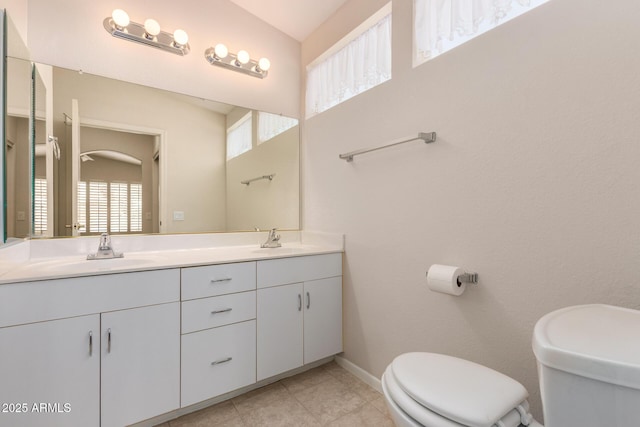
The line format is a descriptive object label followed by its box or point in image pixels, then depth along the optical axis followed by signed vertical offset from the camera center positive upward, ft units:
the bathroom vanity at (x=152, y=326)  3.67 -1.73
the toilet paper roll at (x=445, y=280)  4.10 -0.94
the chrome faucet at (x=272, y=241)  7.02 -0.66
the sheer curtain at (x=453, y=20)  3.91 +2.85
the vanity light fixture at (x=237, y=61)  6.60 +3.58
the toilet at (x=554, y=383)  1.77 -1.23
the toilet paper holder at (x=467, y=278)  4.16 -0.92
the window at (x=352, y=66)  5.78 +3.30
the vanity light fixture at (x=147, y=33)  5.51 +3.57
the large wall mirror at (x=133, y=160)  4.86 +1.10
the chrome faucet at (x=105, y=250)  5.17 -0.65
